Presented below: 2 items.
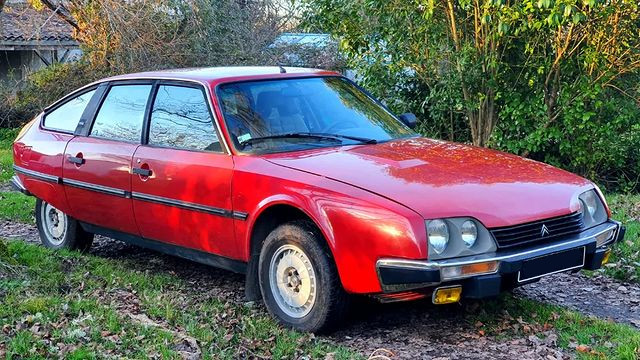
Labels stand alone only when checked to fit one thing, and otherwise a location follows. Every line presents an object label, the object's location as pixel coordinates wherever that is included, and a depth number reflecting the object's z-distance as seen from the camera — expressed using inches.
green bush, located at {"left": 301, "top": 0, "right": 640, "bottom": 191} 368.5
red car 168.7
